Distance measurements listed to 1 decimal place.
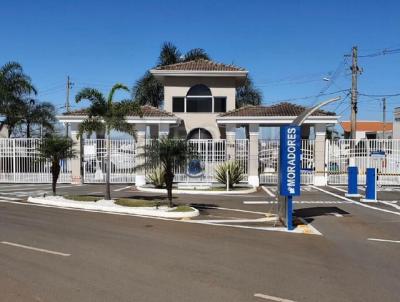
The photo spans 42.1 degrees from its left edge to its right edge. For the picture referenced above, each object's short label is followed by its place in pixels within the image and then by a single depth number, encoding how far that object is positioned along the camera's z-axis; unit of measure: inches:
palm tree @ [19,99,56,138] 1446.9
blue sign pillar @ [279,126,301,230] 494.9
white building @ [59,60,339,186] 1077.1
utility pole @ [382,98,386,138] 2711.4
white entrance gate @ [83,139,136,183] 1104.8
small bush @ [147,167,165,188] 972.6
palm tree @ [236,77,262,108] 1760.2
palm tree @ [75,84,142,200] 709.3
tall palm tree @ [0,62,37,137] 1336.1
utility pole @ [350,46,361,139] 1530.5
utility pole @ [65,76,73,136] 2209.4
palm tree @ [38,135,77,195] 786.8
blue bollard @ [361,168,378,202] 765.9
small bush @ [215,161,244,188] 973.8
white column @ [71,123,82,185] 1120.2
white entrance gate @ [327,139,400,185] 1072.8
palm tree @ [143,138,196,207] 659.4
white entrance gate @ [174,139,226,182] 1067.3
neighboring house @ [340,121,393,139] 2858.0
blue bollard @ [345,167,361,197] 842.2
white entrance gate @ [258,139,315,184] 1077.8
